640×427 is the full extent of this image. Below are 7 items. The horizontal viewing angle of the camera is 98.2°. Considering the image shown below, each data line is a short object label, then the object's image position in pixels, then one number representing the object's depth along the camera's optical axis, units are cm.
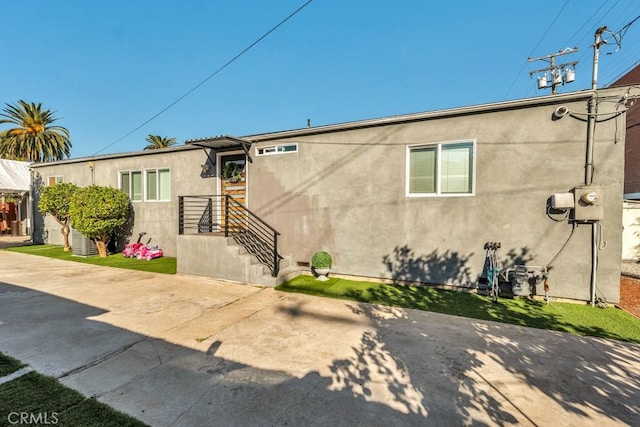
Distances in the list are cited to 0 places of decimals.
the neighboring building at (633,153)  1342
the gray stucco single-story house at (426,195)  546
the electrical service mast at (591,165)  534
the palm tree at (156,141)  3231
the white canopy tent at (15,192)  1717
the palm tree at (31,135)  2214
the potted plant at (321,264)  719
